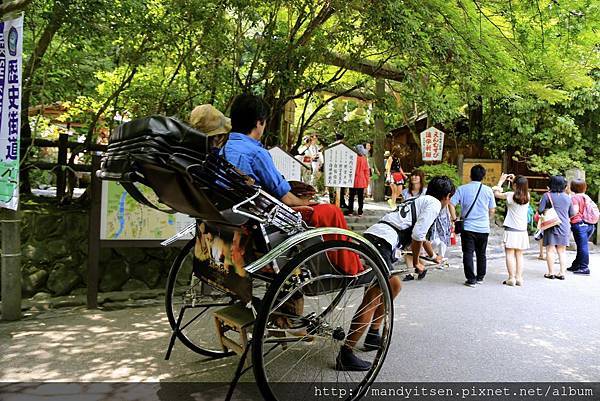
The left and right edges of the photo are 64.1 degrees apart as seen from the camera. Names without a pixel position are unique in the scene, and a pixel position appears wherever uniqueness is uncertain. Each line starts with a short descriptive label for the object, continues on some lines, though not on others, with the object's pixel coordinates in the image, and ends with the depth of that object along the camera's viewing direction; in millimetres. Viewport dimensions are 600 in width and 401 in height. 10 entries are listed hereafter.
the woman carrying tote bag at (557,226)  8156
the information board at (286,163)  7641
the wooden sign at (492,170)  14748
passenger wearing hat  4043
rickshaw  2900
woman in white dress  7461
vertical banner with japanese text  4613
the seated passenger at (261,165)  3381
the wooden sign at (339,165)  9406
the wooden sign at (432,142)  14859
